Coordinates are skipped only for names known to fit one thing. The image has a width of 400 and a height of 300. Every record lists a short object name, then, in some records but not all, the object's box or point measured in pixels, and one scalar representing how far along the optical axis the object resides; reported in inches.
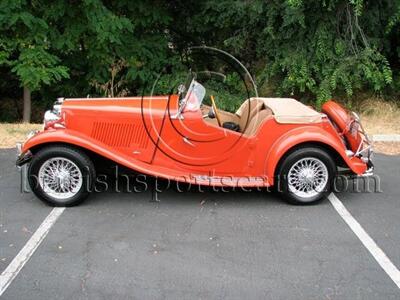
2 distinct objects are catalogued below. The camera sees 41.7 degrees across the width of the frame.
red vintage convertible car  222.4
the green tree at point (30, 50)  383.6
